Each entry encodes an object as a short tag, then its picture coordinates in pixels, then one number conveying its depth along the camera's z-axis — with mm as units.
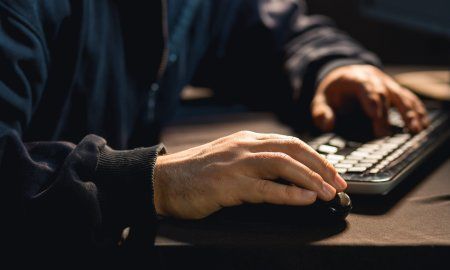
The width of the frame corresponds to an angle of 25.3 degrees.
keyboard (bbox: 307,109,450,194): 938
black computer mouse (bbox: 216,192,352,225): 880
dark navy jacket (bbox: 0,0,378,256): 884
